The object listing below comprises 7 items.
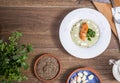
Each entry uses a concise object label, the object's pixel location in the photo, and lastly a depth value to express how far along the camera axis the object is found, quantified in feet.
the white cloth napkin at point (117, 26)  4.22
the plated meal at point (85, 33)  4.11
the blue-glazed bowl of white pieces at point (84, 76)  4.01
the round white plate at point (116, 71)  4.03
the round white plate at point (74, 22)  4.08
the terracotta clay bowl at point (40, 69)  4.00
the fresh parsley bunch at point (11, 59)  3.36
